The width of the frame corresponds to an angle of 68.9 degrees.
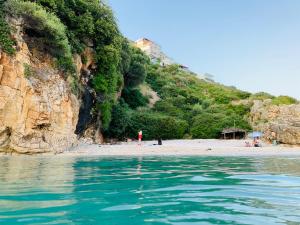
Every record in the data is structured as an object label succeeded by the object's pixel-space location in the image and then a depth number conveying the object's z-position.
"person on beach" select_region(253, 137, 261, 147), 20.13
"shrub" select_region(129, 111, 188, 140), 25.67
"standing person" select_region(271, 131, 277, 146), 21.03
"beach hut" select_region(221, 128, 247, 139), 27.08
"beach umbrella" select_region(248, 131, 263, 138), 22.79
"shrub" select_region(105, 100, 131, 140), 23.24
